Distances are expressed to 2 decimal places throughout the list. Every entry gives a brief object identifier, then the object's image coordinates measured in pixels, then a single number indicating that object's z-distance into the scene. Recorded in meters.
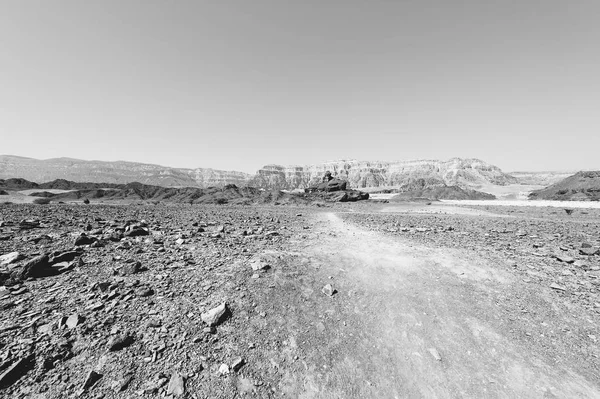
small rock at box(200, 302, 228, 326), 4.38
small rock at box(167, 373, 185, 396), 3.16
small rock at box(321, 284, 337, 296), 5.87
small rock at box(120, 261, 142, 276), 5.89
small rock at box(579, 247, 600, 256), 9.02
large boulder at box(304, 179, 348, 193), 59.91
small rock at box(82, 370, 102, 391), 3.07
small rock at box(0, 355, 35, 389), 2.98
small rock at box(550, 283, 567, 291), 6.26
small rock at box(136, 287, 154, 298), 4.93
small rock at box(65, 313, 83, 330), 3.94
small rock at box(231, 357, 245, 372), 3.66
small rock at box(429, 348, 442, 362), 4.31
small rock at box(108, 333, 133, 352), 3.64
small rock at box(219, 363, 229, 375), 3.55
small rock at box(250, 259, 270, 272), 6.55
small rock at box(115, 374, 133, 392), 3.11
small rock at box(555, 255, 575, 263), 8.18
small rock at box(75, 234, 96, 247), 7.93
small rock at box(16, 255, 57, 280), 5.37
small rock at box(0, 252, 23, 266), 6.01
